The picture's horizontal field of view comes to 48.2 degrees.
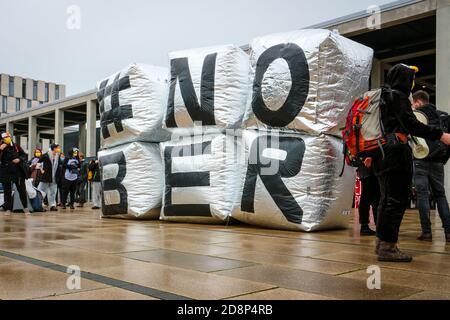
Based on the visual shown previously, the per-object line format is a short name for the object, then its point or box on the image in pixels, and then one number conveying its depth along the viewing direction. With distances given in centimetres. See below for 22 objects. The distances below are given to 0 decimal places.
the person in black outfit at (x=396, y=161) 392
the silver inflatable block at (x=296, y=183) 612
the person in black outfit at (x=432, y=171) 539
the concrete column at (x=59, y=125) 2875
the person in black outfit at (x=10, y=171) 1034
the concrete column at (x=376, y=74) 1711
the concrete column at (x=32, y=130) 3189
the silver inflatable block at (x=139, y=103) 807
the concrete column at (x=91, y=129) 2562
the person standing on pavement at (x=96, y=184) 1310
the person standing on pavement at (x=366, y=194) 609
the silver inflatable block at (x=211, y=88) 708
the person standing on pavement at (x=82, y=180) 1447
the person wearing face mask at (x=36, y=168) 1321
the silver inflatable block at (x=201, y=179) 703
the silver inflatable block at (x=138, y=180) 807
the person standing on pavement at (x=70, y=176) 1318
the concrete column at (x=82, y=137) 3359
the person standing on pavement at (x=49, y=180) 1253
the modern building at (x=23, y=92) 7075
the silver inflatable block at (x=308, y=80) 615
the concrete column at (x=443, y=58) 1202
